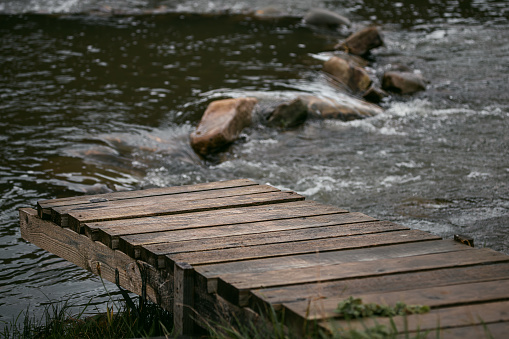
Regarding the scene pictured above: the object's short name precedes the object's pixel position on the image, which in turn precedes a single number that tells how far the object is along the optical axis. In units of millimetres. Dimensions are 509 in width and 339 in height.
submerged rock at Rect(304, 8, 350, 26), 15875
